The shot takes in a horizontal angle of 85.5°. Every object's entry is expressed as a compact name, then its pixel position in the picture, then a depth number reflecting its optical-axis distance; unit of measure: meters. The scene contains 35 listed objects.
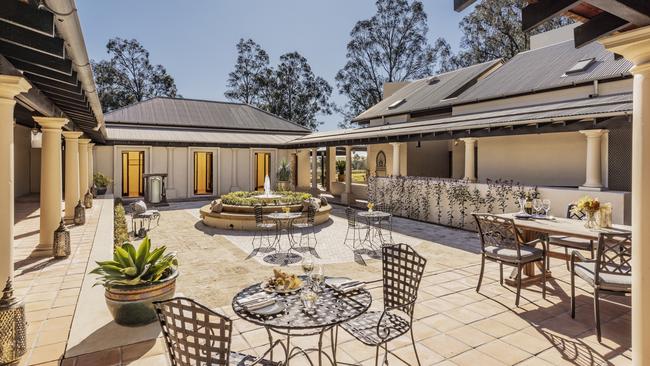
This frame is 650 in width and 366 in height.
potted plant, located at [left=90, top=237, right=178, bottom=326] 3.48
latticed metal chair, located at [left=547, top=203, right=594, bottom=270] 5.54
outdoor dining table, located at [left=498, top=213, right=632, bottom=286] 4.63
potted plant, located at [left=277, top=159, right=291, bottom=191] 19.55
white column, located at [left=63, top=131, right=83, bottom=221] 8.90
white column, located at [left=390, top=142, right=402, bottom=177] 13.86
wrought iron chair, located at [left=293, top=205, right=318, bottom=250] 8.46
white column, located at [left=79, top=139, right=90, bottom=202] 11.16
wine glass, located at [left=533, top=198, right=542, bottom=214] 5.82
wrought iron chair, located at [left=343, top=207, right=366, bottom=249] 8.49
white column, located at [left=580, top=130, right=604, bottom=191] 8.67
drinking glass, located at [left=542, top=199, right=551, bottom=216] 5.70
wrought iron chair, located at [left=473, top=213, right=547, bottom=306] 4.80
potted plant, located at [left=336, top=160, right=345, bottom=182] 28.62
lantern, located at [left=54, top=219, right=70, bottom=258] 6.05
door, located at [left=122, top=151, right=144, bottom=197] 17.88
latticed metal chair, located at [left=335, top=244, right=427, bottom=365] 2.94
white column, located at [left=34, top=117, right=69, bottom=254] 6.54
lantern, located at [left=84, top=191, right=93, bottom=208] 11.38
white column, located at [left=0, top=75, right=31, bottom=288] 3.54
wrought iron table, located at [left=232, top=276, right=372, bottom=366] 2.46
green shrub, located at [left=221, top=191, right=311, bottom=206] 11.12
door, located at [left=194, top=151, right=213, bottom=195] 19.62
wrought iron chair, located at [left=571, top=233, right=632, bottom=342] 3.75
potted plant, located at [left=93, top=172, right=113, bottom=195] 15.82
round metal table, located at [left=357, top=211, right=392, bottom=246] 8.25
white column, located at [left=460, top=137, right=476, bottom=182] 11.39
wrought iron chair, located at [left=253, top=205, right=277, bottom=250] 8.45
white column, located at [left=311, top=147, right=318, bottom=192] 20.29
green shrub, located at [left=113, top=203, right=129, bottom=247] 7.18
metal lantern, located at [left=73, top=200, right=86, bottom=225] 8.90
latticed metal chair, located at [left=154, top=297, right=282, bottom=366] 2.12
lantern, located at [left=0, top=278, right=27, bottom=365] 2.91
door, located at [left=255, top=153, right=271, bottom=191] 21.17
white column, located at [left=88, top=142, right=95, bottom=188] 13.73
